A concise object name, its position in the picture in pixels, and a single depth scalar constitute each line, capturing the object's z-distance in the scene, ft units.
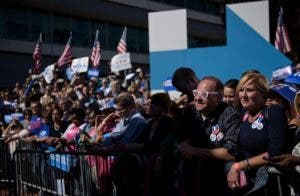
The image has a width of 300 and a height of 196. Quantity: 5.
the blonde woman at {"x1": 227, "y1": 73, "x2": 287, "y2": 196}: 13.61
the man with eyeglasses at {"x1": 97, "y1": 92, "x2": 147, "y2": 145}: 22.25
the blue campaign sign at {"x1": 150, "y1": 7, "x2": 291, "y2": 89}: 36.99
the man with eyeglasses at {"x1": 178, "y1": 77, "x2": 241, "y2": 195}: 15.72
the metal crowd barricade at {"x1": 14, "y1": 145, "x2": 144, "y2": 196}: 19.02
